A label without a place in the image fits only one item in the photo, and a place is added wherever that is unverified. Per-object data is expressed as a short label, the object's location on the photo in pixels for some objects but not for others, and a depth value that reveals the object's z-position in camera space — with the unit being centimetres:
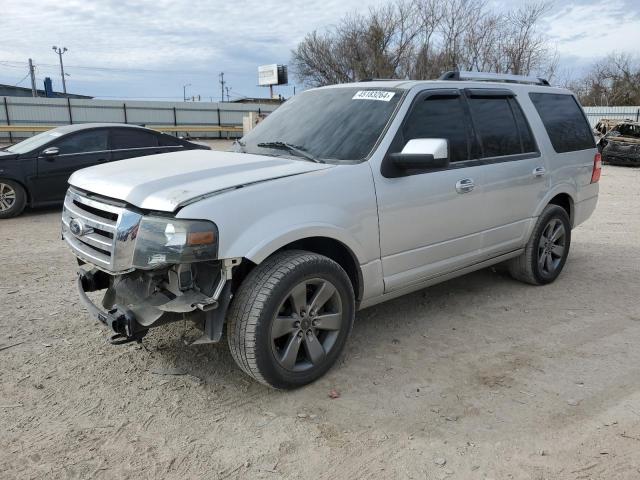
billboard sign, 5378
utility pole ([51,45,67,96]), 6462
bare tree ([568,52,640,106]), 4425
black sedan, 834
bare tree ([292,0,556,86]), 2539
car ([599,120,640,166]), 1786
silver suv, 290
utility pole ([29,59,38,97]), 5194
